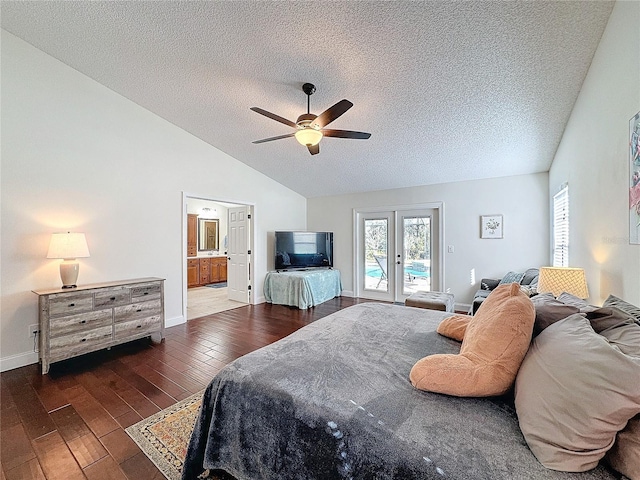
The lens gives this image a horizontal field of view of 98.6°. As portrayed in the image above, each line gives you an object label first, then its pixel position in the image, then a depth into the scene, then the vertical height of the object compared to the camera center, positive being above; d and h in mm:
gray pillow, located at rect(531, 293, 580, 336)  1253 -339
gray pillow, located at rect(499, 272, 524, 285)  4084 -557
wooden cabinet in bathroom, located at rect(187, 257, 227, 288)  7289 -794
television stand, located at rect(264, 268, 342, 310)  5160 -895
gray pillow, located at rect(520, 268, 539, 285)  3740 -494
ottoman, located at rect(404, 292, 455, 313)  3592 -811
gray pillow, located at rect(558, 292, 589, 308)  1511 -368
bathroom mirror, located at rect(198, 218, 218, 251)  8094 +242
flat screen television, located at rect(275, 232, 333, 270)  5715 -178
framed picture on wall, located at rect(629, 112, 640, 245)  1487 +337
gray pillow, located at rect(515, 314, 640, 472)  759 -478
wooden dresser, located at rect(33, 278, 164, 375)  2695 -807
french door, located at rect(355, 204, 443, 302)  5336 -226
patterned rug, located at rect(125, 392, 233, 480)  1567 -1266
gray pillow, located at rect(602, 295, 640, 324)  1180 -323
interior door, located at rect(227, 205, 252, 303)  5555 -277
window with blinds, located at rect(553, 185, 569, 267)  3215 +163
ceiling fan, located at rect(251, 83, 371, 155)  2508 +1110
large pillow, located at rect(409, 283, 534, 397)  1111 -512
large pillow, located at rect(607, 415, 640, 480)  723 -572
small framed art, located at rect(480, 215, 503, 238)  4648 +251
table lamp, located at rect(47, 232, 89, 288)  2871 -91
